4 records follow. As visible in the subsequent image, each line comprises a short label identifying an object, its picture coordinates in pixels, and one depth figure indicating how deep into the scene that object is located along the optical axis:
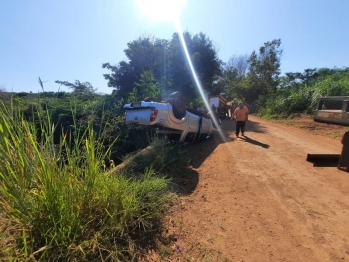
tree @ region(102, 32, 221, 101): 15.30
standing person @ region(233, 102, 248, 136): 8.56
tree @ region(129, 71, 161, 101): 11.58
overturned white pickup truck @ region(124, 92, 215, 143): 5.63
